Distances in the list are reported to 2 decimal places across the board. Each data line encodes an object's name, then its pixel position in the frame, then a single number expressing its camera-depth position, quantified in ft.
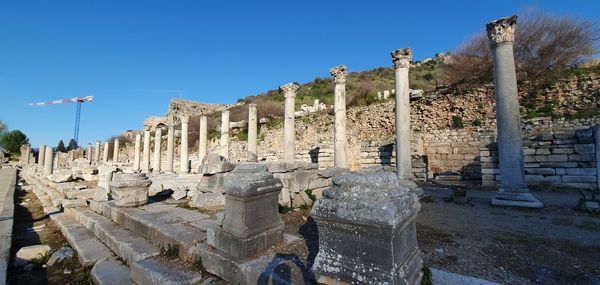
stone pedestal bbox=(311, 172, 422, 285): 5.98
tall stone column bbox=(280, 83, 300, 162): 39.99
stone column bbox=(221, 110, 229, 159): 53.57
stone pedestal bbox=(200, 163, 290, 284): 9.09
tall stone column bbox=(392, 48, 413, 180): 28.85
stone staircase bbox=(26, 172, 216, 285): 10.56
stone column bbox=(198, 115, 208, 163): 58.70
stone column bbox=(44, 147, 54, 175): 63.18
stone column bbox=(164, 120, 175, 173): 65.06
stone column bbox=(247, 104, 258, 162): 48.67
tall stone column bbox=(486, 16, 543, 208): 22.53
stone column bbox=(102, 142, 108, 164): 99.25
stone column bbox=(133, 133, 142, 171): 85.10
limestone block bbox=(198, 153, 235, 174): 20.94
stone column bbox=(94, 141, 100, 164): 104.49
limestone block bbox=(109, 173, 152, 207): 19.38
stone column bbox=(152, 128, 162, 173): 72.08
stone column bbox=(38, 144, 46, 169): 76.42
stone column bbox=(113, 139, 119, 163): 101.71
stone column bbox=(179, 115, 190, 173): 59.72
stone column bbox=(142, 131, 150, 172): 78.59
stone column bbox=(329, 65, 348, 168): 36.29
